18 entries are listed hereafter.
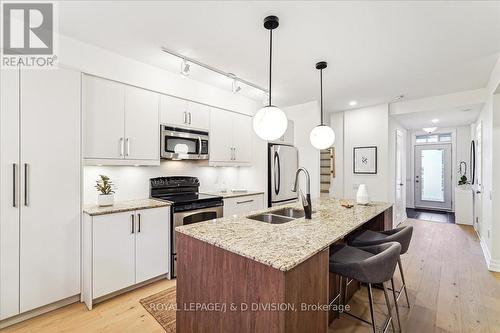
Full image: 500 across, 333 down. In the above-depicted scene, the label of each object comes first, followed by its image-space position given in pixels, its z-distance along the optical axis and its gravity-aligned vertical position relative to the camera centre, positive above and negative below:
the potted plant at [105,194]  2.53 -0.30
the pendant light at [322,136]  2.79 +0.35
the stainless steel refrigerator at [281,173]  4.14 -0.12
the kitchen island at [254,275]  1.15 -0.59
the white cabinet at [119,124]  2.44 +0.46
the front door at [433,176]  6.91 -0.29
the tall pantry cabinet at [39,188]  1.93 -0.19
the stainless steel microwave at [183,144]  3.04 +0.29
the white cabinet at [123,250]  2.24 -0.85
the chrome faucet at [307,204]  2.04 -0.32
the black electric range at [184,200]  2.85 -0.43
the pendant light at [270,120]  1.99 +0.38
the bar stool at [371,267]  1.51 -0.66
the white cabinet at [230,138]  3.63 +0.44
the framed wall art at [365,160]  4.76 +0.12
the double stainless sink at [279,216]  2.20 -0.47
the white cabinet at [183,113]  3.05 +0.70
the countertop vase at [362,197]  2.77 -0.35
